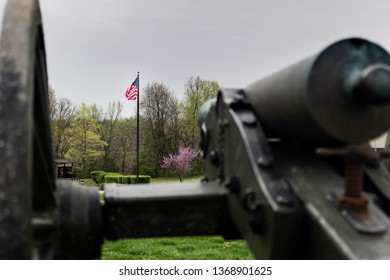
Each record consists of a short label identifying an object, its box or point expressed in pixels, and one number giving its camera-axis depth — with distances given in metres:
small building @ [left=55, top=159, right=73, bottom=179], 33.76
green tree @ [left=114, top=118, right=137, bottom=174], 42.66
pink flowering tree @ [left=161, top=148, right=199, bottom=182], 35.28
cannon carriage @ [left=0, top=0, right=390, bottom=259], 1.43
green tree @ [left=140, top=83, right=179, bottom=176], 39.31
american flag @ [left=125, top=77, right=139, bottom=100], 23.19
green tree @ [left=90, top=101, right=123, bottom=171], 41.81
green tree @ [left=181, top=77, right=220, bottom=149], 38.25
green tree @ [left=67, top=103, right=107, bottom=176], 37.97
